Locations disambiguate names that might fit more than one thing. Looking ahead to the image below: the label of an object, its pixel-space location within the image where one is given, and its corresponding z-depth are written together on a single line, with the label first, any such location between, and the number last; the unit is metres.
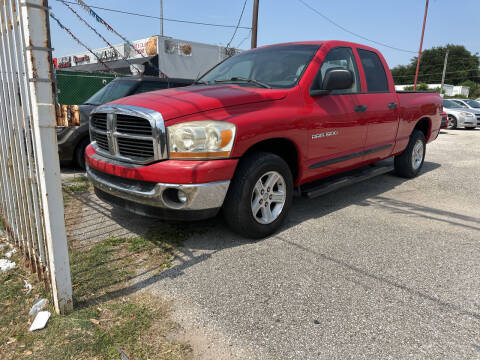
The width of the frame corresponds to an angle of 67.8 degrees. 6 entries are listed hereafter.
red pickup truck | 2.95
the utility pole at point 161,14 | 26.93
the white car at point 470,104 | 16.81
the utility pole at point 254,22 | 13.73
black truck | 6.16
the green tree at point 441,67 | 80.50
